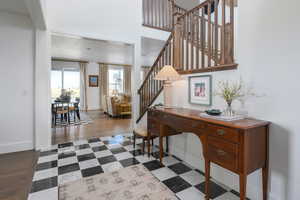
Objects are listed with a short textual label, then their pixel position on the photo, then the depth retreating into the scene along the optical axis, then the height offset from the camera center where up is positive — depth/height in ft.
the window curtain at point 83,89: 27.55 +1.55
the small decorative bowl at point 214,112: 5.79 -0.53
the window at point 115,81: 30.70 +3.39
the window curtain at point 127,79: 31.14 +3.69
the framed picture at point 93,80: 28.46 +3.23
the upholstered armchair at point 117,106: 21.01 -1.22
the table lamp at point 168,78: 8.05 +1.04
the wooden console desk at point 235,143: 4.39 -1.39
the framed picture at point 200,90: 6.98 +0.39
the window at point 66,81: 26.43 +2.81
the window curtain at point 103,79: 28.91 +3.50
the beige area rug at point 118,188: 5.77 -3.61
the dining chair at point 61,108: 16.90 -1.16
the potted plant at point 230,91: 5.54 +0.27
